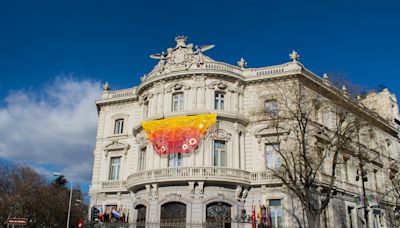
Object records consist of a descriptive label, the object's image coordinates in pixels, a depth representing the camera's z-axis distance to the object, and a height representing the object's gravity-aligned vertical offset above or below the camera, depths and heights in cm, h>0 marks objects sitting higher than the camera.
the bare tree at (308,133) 2494 +696
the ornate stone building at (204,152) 2880 +595
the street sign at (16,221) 2564 +23
